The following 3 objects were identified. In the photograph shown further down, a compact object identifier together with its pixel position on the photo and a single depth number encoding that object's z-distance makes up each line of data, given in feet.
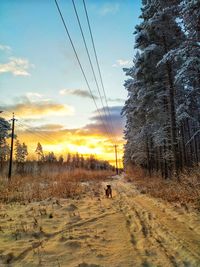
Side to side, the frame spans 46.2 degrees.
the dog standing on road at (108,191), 43.72
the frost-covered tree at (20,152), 330.71
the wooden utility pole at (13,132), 116.92
